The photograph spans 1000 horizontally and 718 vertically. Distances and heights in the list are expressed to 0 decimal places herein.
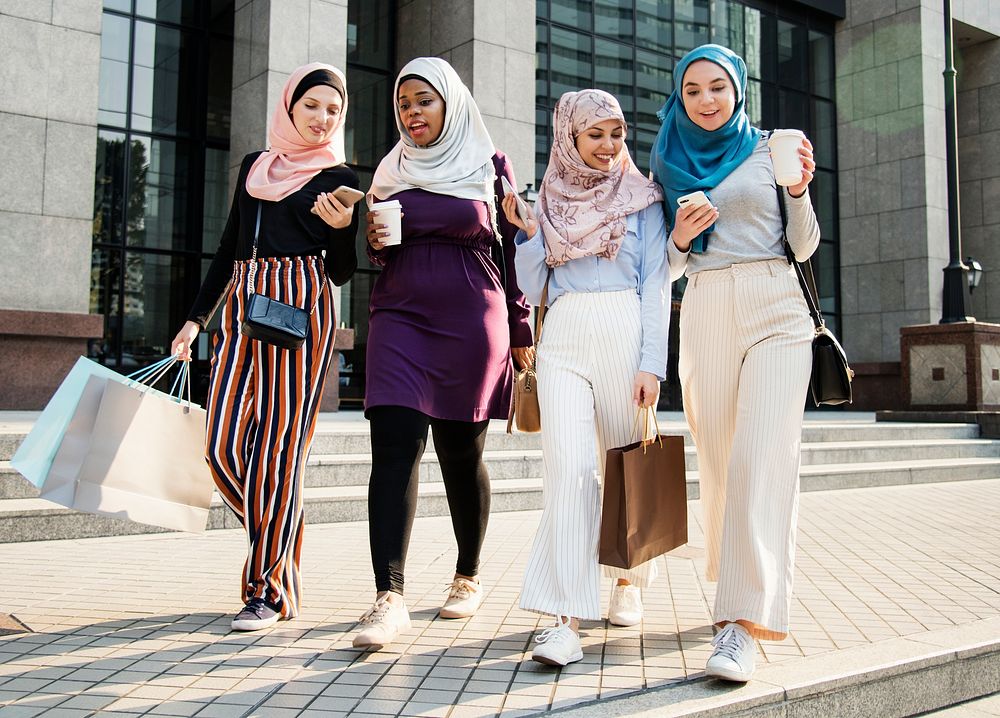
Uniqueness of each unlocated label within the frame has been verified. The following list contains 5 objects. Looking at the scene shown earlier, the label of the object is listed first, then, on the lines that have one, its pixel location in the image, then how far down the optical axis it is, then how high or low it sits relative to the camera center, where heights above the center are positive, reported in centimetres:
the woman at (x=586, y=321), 327 +31
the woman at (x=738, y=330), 319 +27
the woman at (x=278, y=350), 373 +23
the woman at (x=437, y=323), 349 +31
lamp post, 1488 +269
